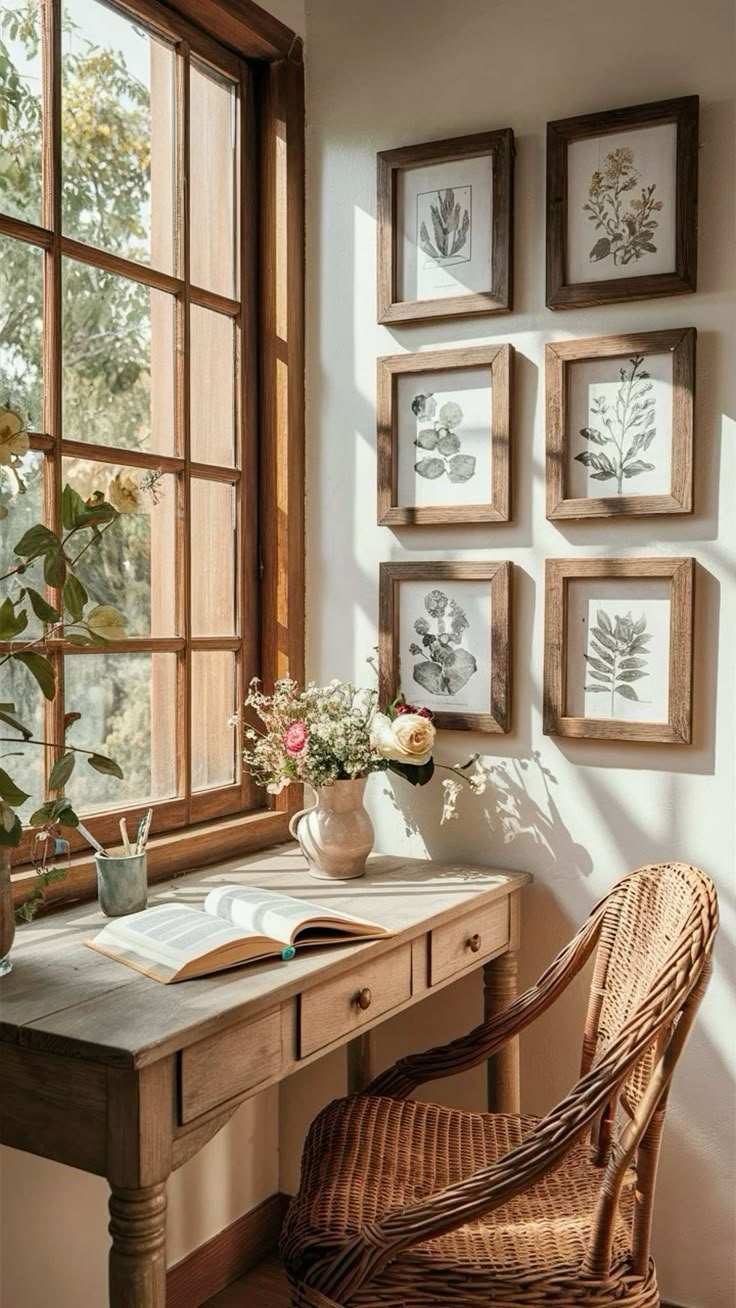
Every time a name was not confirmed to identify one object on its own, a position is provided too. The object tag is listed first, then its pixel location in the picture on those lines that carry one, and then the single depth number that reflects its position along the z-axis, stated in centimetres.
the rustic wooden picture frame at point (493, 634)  234
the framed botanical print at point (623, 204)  211
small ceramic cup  185
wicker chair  151
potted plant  149
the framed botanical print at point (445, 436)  233
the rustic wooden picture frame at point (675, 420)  212
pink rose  219
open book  161
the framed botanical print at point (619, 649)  215
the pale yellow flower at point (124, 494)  162
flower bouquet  220
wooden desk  135
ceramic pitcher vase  220
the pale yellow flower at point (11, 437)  149
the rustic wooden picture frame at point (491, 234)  230
